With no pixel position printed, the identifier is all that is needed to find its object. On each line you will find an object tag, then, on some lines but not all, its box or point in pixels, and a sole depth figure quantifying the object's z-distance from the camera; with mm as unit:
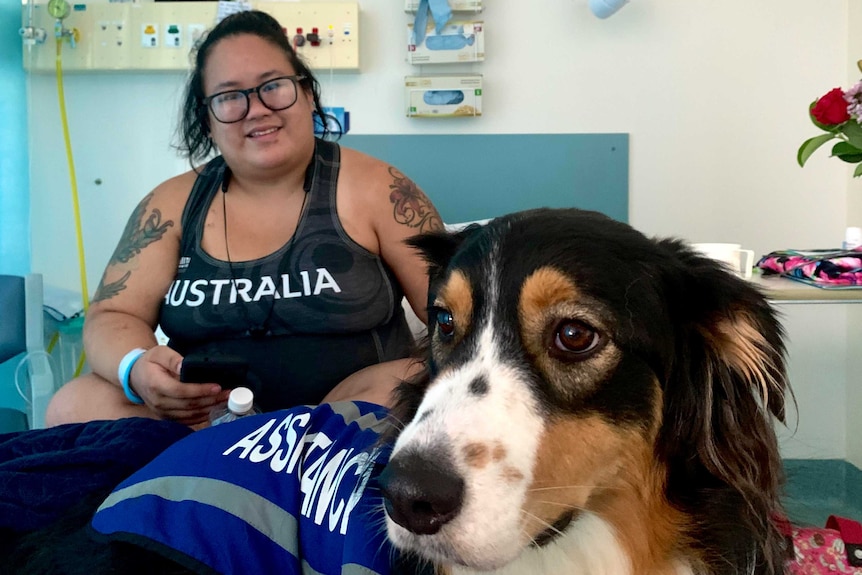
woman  1741
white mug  2223
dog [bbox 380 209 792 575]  888
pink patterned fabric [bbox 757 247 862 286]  2025
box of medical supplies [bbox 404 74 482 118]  2936
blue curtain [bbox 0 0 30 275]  2854
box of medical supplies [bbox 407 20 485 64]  2916
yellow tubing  3012
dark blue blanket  1020
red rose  2025
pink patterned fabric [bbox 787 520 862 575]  1308
